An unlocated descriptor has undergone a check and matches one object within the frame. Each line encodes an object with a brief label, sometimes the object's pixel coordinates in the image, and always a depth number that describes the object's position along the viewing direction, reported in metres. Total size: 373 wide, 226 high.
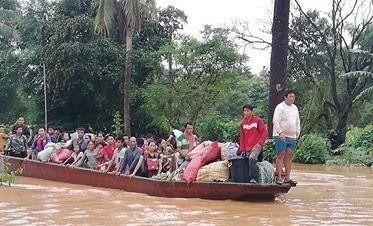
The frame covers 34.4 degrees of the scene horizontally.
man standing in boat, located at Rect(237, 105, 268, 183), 9.91
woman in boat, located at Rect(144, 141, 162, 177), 11.71
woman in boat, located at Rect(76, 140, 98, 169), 13.41
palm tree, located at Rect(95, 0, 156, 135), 20.97
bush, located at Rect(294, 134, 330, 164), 21.38
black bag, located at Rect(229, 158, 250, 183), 10.00
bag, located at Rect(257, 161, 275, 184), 9.99
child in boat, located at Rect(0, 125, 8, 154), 14.53
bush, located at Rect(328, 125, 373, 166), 20.78
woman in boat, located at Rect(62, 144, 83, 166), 13.65
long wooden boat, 9.81
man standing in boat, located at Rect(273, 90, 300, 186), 9.88
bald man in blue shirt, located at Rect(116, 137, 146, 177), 11.56
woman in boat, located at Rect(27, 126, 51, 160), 15.34
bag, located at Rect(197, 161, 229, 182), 10.22
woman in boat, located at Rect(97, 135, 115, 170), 13.47
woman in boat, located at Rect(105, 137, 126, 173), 12.25
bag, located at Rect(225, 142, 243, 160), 10.02
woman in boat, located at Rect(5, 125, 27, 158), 15.95
